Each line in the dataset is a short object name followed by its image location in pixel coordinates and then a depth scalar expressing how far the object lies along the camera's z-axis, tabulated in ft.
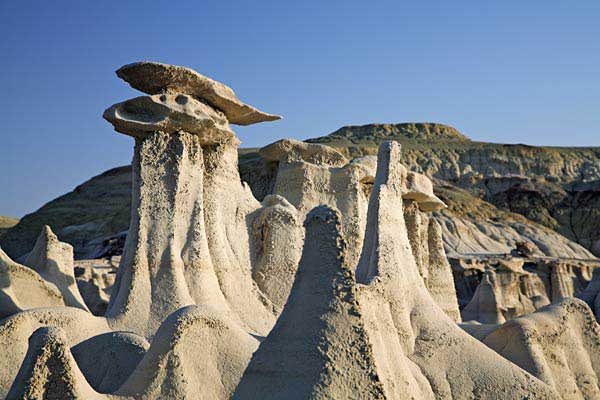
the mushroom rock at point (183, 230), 37.50
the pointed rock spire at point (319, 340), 19.27
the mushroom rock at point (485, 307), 70.49
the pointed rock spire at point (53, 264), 42.19
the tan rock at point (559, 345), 37.73
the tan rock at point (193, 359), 24.85
